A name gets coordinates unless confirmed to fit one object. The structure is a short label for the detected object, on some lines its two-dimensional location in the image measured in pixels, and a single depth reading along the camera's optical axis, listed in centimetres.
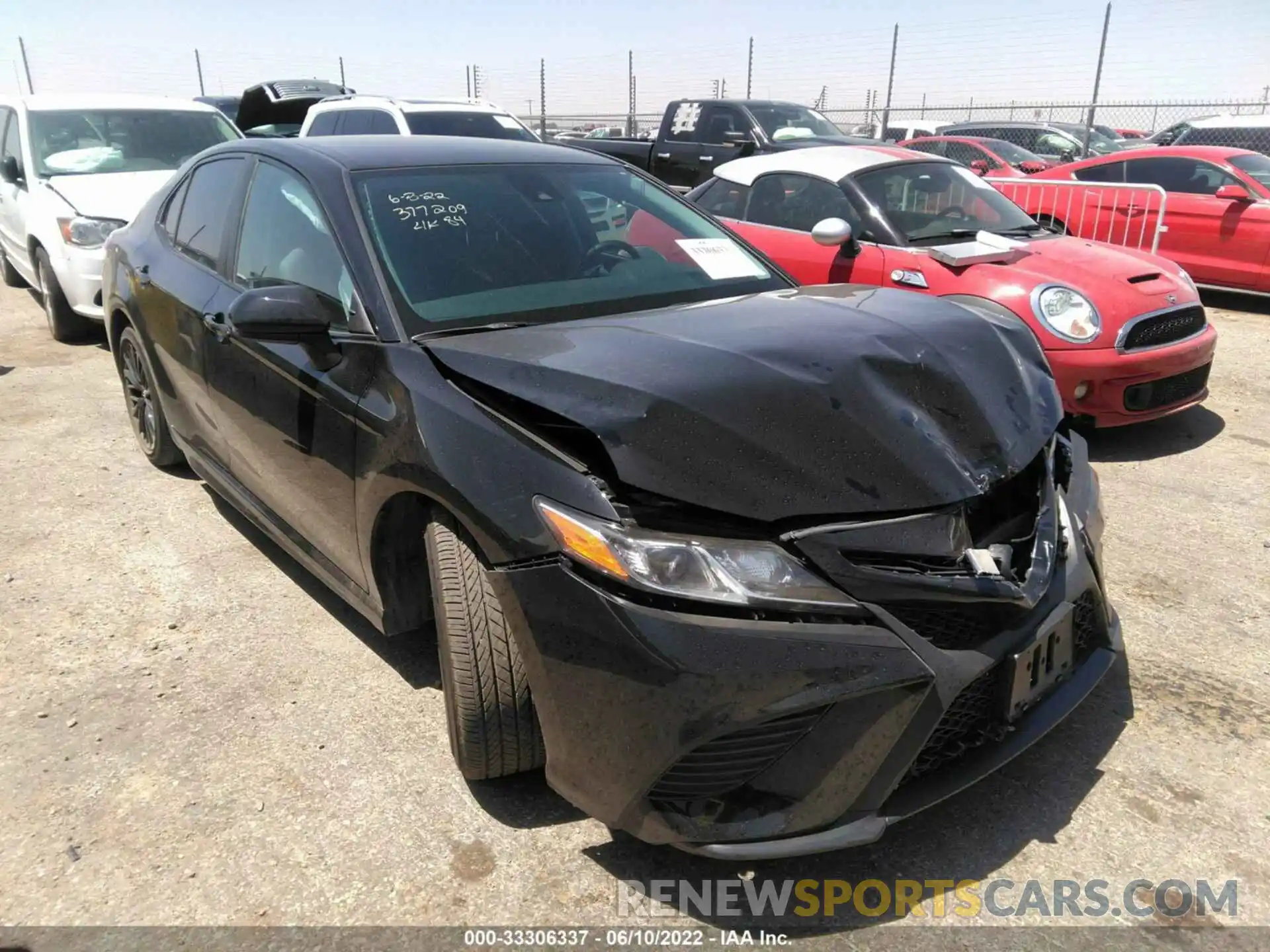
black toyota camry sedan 189
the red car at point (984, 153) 1264
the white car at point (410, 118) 934
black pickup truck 1130
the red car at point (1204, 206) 795
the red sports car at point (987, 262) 481
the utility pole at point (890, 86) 1930
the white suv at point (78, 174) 666
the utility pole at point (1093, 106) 1598
